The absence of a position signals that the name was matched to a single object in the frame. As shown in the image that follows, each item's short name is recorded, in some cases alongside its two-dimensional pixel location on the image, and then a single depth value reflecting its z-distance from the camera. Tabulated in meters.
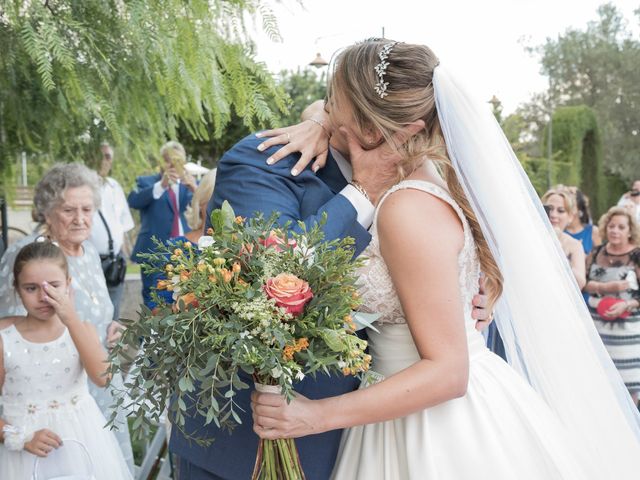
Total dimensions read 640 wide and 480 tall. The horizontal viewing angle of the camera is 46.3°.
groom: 2.29
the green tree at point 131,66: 3.03
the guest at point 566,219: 6.96
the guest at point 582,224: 8.51
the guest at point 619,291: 6.57
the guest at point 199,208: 5.20
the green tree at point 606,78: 32.62
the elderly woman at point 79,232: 4.40
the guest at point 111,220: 4.68
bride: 2.18
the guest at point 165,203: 7.24
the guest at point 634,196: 12.36
